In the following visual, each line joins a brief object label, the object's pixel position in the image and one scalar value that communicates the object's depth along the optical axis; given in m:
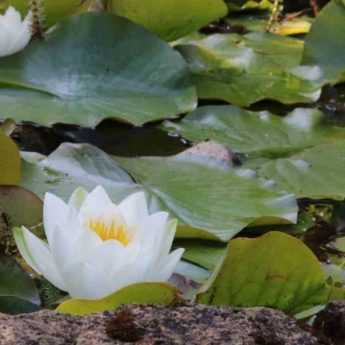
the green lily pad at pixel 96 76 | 2.38
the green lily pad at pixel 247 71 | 2.52
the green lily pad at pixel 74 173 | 2.21
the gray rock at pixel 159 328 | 1.94
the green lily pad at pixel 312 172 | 2.29
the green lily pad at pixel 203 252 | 2.15
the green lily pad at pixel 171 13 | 2.54
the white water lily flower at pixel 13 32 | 2.41
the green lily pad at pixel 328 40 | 2.63
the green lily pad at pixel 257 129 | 2.38
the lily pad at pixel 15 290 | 2.06
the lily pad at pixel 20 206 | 2.13
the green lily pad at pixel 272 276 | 2.04
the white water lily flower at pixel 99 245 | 2.04
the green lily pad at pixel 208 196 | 2.20
